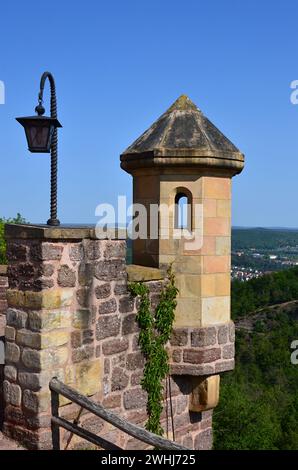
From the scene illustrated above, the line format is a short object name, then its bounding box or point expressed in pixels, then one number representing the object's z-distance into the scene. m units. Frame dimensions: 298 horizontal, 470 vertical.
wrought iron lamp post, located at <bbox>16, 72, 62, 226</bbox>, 5.43
